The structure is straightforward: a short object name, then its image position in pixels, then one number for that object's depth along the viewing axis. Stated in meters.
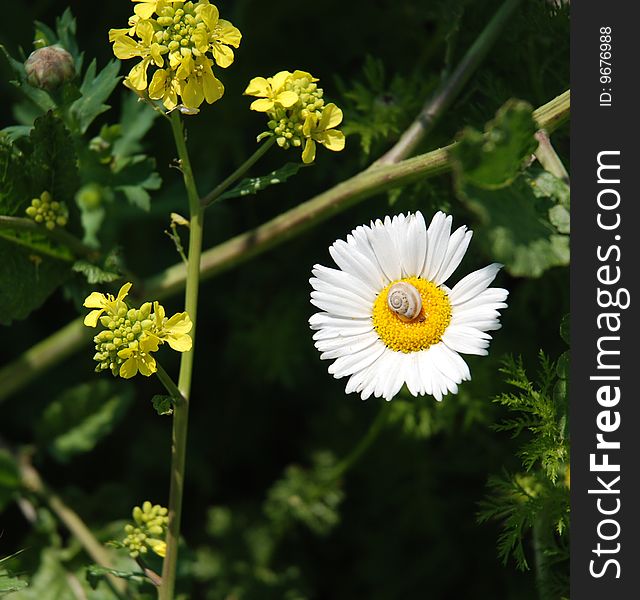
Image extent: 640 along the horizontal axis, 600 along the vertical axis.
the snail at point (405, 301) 0.53
